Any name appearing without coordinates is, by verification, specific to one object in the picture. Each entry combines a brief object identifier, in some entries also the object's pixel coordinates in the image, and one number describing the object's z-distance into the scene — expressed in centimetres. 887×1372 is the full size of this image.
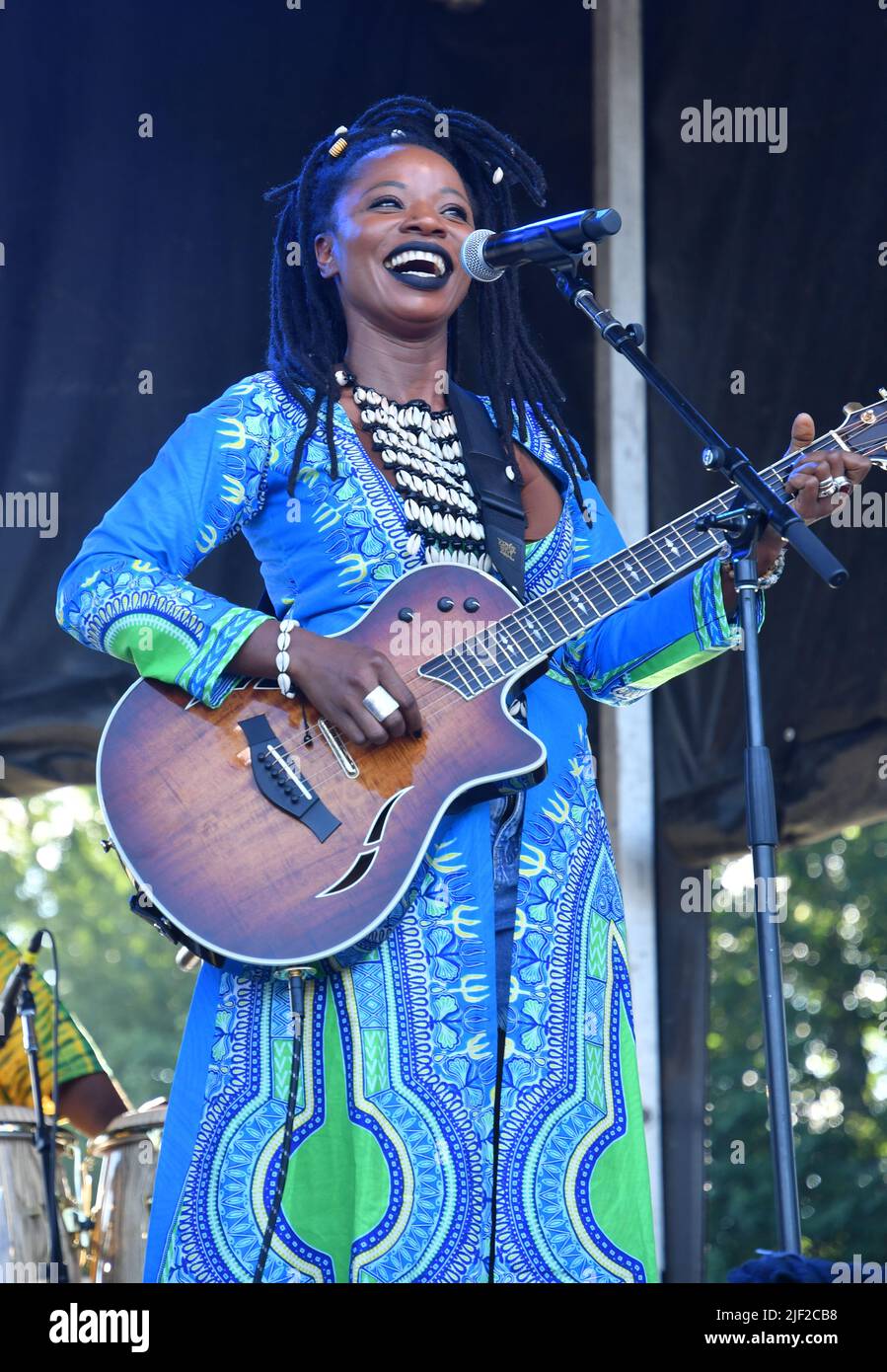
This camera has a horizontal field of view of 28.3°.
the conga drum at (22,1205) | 370
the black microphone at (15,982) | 396
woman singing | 260
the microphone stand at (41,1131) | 379
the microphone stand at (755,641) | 233
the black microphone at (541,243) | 269
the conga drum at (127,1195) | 406
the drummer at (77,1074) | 429
